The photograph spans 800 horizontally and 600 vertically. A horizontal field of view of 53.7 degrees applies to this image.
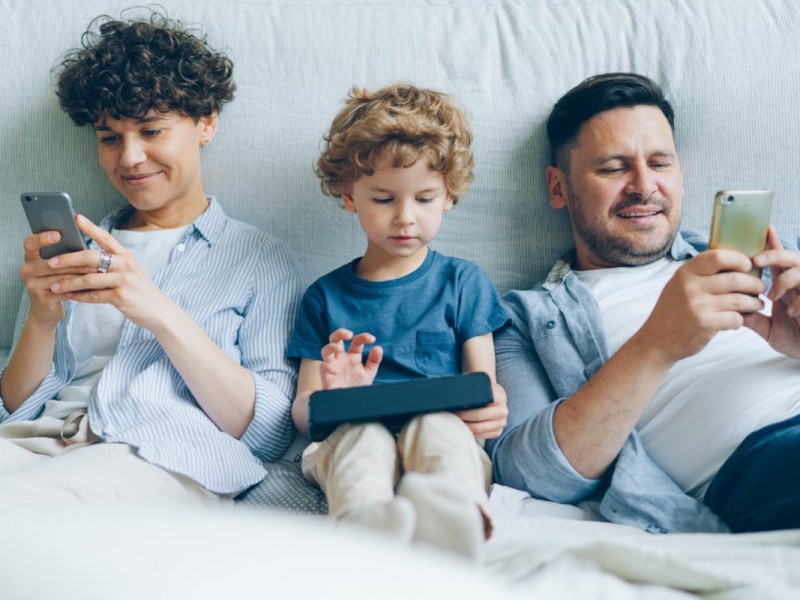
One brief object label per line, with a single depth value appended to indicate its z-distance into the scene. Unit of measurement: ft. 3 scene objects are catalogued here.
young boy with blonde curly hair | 3.62
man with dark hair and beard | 3.58
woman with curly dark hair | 3.87
